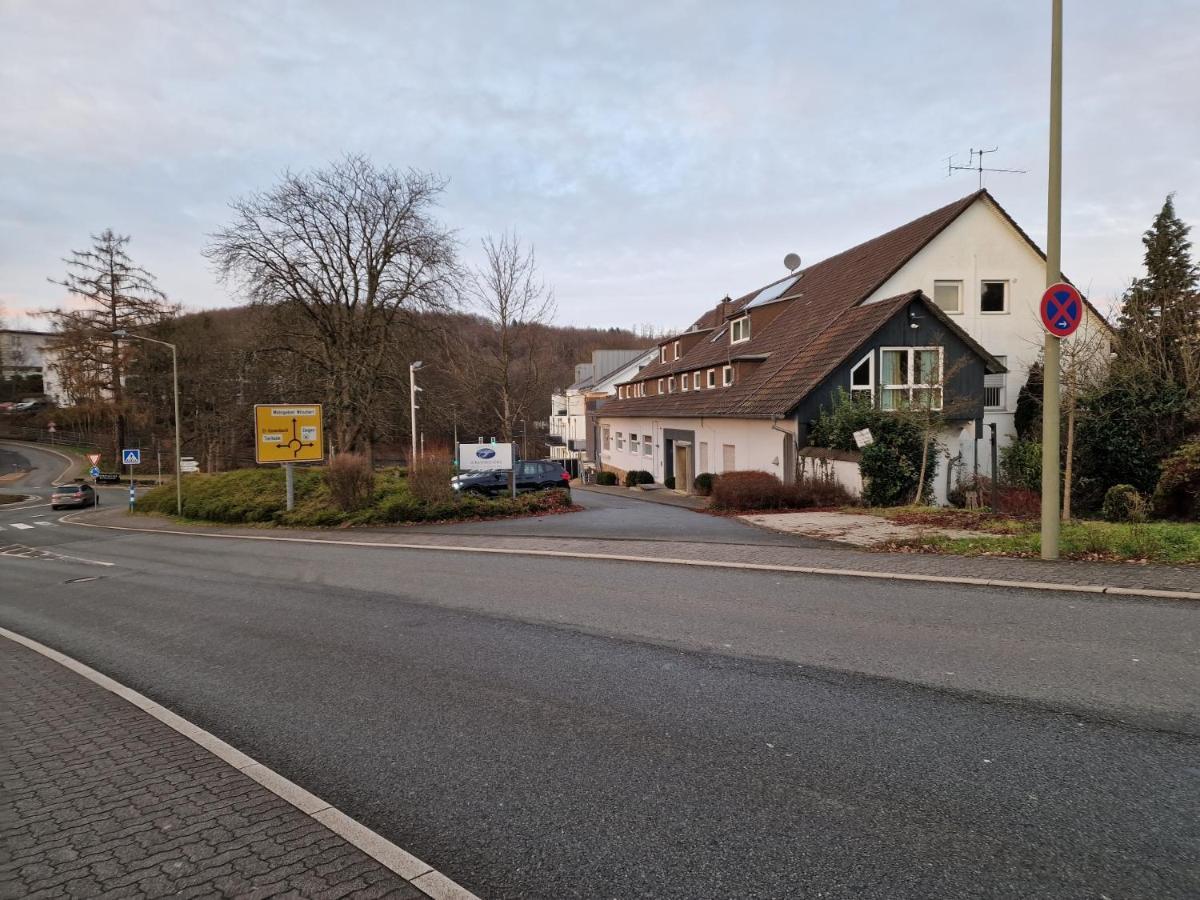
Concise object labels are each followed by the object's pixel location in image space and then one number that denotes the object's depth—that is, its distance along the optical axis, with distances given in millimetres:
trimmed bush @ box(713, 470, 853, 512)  17562
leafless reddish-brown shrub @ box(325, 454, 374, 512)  19625
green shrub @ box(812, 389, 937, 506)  17047
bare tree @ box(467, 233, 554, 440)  31125
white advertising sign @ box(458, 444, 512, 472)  18688
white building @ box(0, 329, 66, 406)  86688
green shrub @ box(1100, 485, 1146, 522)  14373
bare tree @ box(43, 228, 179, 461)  47688
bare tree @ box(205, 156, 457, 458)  29484
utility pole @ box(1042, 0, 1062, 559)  8609
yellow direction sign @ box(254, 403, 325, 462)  21578
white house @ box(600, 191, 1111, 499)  21250
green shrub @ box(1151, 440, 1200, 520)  13194
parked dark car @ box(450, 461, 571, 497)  26172
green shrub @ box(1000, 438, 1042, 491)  20156
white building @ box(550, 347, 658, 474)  62969
